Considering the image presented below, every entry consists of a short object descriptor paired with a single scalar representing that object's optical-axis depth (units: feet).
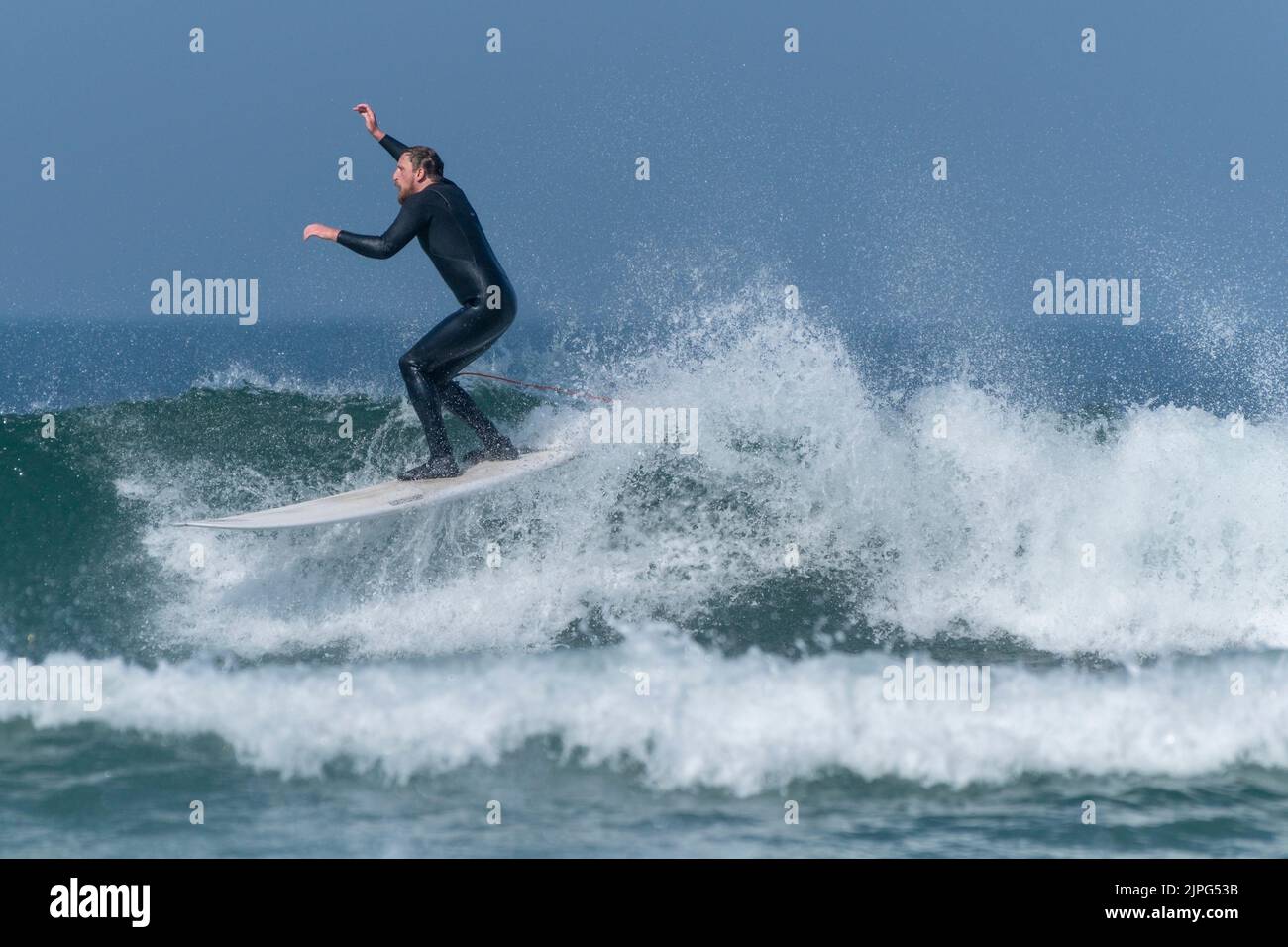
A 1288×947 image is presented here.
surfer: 52.13
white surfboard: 51.85
